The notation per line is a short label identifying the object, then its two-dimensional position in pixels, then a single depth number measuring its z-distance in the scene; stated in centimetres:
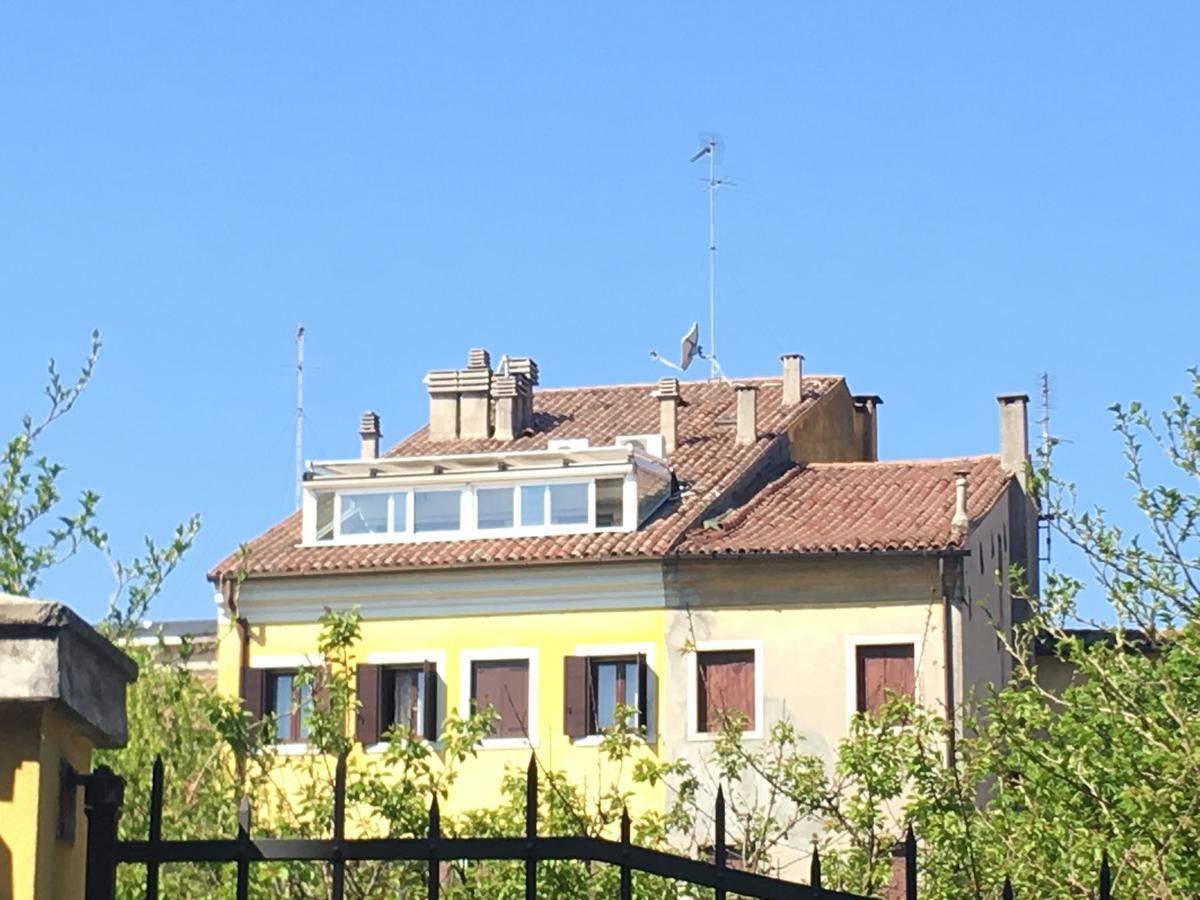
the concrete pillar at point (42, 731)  895
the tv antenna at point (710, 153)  8406
